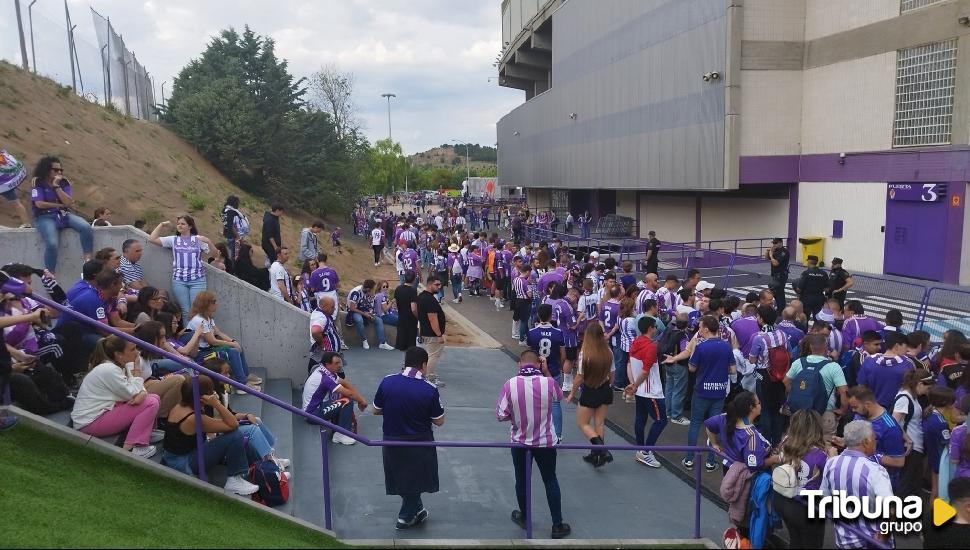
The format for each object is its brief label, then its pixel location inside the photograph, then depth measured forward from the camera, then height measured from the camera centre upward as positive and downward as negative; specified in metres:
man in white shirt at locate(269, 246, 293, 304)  11.62 -1.36
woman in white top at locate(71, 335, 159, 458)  5.80 -1.70
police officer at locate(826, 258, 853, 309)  12.87 -1.68
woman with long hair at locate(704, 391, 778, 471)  5.51 -1.99
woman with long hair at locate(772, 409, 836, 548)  5.07 -2.10
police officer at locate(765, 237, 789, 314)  15.70 -1.79
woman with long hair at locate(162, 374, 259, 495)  5.97 -2.11
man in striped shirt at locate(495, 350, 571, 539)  6.29 -2.04
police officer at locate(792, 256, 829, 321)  13.02 -1.79
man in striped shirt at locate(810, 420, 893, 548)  4.84 -2.03
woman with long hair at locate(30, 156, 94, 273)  9.18 -0.05
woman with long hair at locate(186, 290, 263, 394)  8.31 -1.67
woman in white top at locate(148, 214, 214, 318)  9.73 -0.81
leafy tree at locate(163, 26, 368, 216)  30.88 +3.64
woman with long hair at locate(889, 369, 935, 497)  6.33 -2.20
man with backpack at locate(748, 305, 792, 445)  7.91 -2.08
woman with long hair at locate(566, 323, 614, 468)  7.55 -2.13
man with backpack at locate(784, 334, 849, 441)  7.32 -2.02
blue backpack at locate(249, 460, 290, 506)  6.20 -2.53
